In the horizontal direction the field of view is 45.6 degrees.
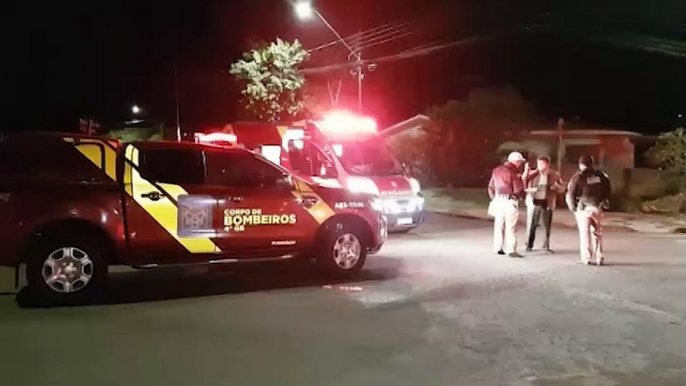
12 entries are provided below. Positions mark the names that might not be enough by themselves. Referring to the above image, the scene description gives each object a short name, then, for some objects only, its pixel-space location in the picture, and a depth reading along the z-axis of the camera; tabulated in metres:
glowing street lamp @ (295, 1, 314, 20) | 22.67
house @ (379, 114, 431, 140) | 41.96
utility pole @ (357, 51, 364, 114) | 26.48
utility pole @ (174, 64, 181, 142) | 50.50
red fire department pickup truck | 9.19
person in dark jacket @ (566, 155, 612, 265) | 12.35
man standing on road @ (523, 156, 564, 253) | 13.98
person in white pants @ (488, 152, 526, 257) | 13.12
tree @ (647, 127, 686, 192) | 24.14
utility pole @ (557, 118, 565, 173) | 23.55
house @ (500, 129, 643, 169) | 38.78
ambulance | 15.80
